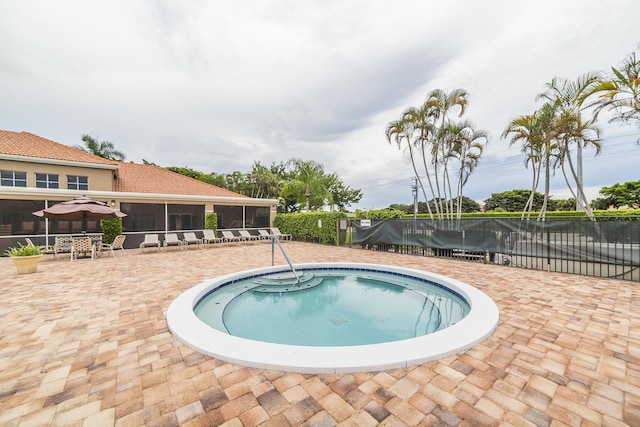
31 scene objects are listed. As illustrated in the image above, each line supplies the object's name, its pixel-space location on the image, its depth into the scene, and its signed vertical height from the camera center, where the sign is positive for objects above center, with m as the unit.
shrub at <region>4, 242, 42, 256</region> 6.94 -0.98
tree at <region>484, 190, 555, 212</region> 30.09 +1.19
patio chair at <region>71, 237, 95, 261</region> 9.23 -1.17
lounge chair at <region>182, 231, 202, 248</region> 13.16 -1.32
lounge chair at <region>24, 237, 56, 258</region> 10.22 -1.35
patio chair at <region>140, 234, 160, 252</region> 11.93 -1.23
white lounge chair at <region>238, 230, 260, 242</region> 15.57 -1.41
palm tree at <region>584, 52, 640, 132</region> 6.79 +3.29
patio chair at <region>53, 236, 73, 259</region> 9.37 -1.10
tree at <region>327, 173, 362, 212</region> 43.19 +2.93
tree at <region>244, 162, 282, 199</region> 30.33 +3.53
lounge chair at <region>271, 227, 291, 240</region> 16.71 -1.40
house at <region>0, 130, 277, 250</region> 11.16 +0.89
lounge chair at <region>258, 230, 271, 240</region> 16.31 -1.41
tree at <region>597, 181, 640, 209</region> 22.10 +1.14
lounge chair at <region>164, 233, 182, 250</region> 12.55 -1.28
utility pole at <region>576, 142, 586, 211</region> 10.18 +1.53
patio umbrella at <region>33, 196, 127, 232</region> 8.90 +0.15
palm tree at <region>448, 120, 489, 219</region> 12.75 +3.38
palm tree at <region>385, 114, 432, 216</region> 12.80 +4.12
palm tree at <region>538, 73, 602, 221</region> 9.09 +3.53
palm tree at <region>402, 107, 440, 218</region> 12.59 +4.19
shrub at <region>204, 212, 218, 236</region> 14.88 -0.51
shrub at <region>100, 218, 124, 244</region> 11.73 -0.67
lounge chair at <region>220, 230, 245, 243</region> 14.90 -1.41
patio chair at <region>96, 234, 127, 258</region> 10.48 -1.24
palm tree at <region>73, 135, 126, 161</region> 24.34 +6.31
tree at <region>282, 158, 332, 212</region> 23.02 +2.75
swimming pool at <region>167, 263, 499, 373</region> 2.62 -1.76
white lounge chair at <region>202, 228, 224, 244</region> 13.97 -1.32
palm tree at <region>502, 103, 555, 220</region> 9.95 +3.06
